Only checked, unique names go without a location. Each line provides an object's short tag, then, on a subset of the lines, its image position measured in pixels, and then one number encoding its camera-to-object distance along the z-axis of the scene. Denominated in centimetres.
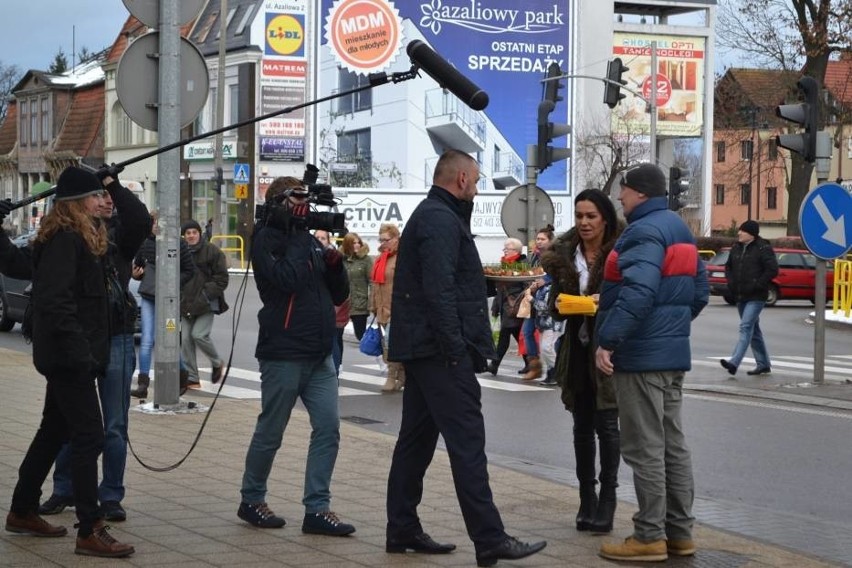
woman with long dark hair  774
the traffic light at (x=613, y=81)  3044
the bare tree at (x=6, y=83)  9362
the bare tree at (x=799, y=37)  4506
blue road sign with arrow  1583
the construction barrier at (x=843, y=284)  2897
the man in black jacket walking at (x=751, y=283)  1750
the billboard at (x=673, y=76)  6469
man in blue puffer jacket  695
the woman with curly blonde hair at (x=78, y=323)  672
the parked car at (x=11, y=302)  2280
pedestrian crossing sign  4775
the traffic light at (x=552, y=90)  2314
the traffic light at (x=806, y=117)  1642
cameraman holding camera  744
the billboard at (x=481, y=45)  5538
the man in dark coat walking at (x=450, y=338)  671
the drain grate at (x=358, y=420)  1307
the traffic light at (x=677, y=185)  2725
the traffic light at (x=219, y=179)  4741
